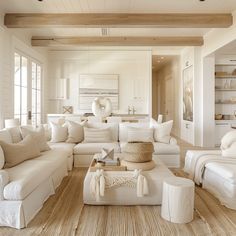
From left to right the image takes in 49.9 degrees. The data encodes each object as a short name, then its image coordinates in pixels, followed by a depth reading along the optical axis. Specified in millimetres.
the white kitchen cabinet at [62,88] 8570
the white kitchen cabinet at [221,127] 7349
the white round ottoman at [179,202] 2477
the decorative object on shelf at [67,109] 8633
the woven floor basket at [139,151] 3229
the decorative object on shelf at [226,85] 7481
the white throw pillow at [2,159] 2754
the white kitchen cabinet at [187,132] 7832
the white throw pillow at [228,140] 3835
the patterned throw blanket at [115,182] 2805
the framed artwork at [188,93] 7801
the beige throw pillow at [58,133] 5109
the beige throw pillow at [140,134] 5035
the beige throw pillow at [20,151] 2996
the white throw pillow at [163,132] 5062
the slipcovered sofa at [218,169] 2936
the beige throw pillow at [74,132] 5146
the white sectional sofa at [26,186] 2373
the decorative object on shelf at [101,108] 6152
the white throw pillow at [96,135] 5113
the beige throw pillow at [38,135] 3752
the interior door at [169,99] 10446
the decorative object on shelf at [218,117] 7406
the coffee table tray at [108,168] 3158
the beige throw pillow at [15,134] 3597
